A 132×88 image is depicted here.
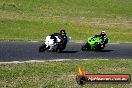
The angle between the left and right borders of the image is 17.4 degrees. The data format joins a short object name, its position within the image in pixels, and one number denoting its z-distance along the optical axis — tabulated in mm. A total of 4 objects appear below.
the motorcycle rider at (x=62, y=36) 26000
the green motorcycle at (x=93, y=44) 27609
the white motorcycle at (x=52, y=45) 25797
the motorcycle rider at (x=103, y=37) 27980
